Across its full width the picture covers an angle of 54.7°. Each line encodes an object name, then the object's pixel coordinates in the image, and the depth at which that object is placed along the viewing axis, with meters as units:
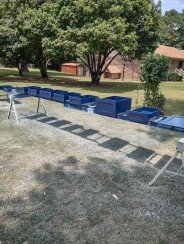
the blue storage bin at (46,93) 6.45
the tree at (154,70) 8.81
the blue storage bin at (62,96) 6.10
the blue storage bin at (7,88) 8.11
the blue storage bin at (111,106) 5.01
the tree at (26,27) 17.12
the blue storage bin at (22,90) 7.37
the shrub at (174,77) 26.67
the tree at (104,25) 14.75
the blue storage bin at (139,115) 4.64
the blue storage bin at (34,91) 6.93
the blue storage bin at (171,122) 4.23
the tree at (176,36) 43.86
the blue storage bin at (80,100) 5.69
